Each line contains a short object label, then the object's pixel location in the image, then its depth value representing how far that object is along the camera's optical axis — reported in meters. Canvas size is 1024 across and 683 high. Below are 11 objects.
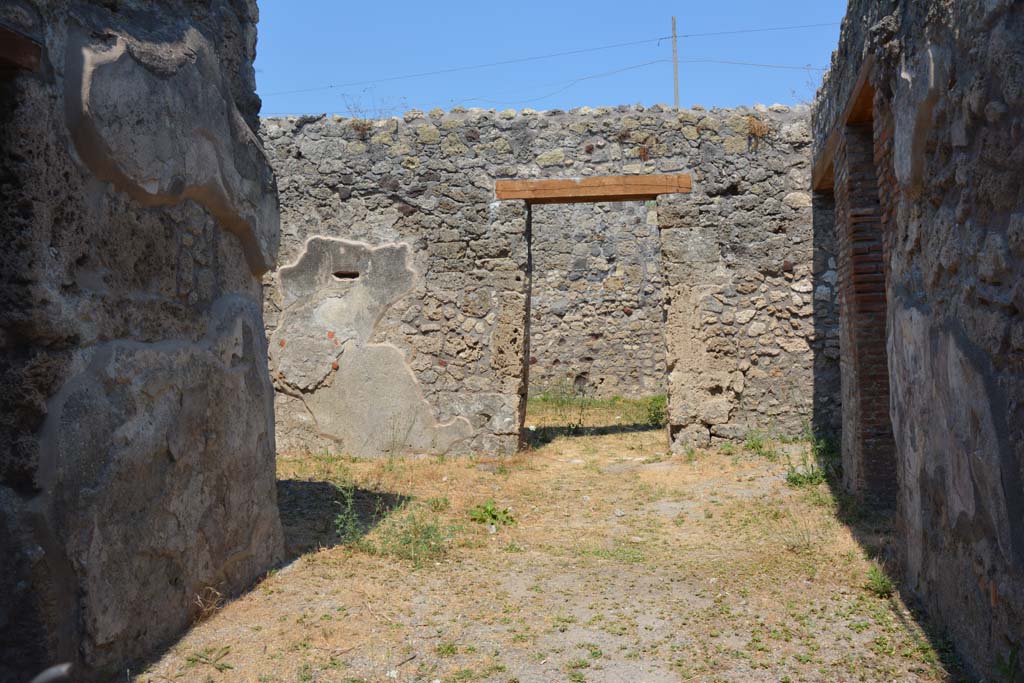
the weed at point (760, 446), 6.62
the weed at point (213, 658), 2.79
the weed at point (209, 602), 3.14
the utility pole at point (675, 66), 25.97
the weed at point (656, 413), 9.12
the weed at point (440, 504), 5.18
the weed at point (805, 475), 5.73
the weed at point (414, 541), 4.11
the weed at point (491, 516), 4.94
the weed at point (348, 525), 4.25
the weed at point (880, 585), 3.47
